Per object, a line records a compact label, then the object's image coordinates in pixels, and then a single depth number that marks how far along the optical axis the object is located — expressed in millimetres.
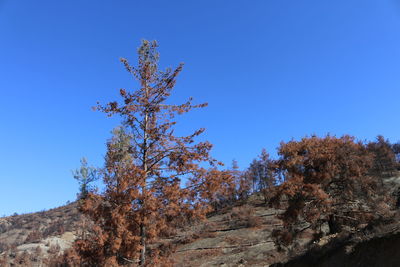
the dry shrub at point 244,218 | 39306
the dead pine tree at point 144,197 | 9508
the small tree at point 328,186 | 19370
